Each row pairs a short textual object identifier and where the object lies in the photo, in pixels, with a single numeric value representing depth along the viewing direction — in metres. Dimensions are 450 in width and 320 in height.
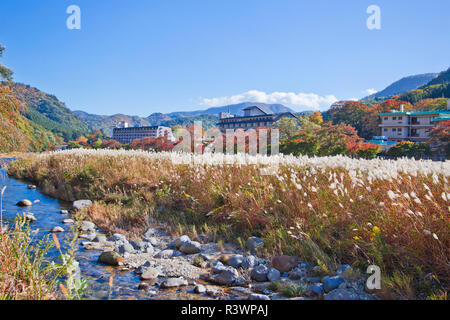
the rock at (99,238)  6.47
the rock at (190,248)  5.53
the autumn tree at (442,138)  27.80
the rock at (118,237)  6.51
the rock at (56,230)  7.04
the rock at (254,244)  5.20
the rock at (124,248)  5.61
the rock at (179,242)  5.81
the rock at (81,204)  9.42
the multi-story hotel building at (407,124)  42.81
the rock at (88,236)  6.55
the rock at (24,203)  10.08
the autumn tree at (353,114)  52.69
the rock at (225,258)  4.92
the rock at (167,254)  5.39
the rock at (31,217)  7.87
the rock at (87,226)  7.17
